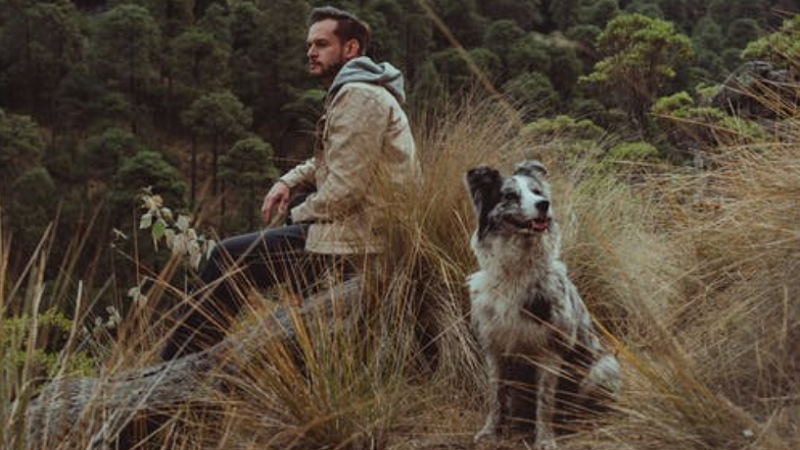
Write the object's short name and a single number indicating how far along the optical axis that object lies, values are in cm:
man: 334
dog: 270
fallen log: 246
